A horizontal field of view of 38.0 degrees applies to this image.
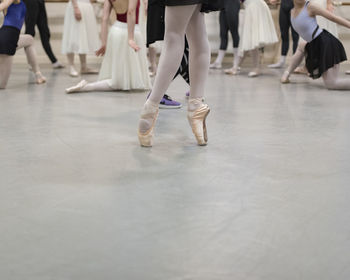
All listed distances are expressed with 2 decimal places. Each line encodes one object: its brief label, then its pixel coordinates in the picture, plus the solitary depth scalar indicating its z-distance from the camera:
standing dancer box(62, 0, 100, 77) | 4.79
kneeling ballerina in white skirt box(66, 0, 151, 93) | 3.74
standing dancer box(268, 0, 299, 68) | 5.38
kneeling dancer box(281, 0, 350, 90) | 3.77
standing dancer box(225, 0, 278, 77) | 4.82
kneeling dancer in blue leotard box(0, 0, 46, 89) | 3.77
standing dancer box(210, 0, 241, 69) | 5.12
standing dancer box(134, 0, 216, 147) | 2.00
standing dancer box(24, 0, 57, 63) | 4.65
